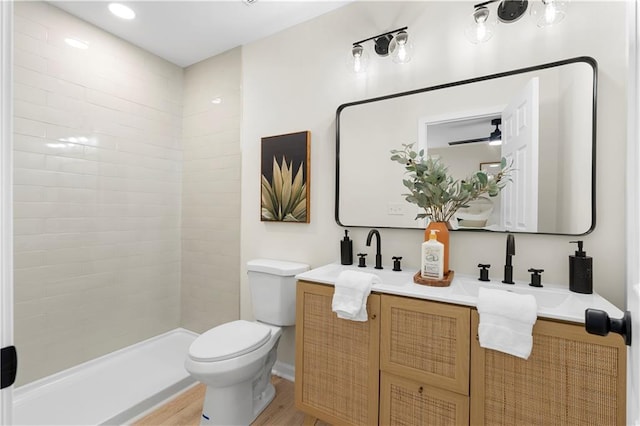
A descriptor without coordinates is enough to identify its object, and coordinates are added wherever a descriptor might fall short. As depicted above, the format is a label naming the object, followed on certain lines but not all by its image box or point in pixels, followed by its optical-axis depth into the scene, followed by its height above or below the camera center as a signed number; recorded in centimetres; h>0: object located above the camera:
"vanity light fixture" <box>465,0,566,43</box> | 133 +94
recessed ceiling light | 199 +137
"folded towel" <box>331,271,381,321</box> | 134 -38
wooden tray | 138 -33
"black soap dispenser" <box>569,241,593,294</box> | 125 -26
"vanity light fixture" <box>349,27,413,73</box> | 169 +96
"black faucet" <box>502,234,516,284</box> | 135 -23
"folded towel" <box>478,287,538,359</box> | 103 -39
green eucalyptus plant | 146 +12
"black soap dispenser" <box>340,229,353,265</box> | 186 -25
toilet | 153 -76
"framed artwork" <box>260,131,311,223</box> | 209 +24
